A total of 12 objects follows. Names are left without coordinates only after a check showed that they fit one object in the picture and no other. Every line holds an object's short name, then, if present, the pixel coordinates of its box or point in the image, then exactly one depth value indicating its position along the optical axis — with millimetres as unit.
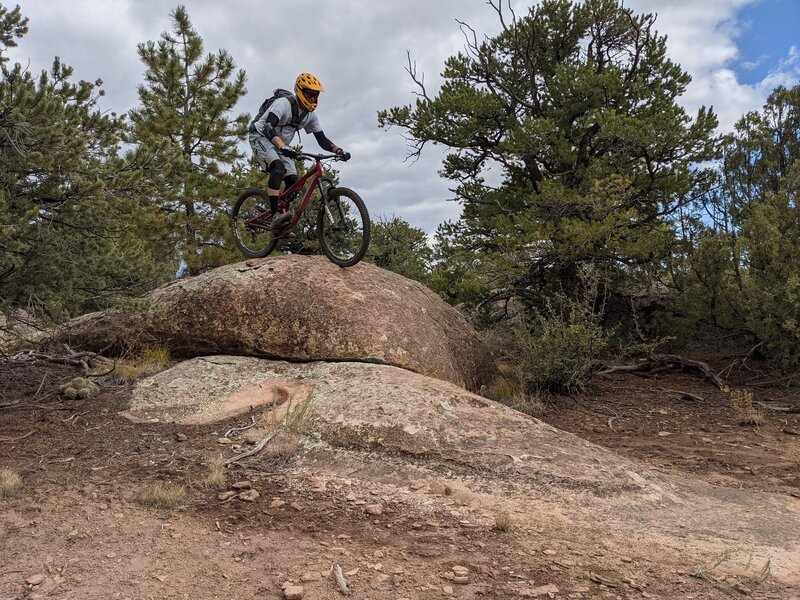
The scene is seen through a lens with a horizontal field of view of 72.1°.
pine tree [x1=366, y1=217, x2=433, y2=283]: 16344
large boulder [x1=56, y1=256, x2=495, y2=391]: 7094
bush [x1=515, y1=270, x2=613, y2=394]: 8602
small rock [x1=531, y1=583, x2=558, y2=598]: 2795
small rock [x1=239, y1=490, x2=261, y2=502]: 3893
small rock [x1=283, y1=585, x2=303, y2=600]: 2676
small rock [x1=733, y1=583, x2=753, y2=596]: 2930
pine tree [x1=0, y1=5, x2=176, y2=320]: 4977
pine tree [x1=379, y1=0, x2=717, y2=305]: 10070
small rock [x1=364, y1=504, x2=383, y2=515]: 3766
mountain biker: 6922
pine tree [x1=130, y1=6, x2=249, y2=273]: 14930
